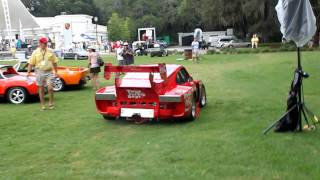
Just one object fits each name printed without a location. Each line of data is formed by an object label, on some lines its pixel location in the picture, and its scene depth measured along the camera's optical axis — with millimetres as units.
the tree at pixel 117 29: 61230
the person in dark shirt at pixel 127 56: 19225
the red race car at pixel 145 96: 7394
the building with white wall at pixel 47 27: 53644
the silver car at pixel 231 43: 46182
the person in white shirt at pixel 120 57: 18954
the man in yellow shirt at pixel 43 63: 9082
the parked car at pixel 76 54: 34746
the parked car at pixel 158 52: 33166
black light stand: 6372
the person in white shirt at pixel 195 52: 25151
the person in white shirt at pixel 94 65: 12463
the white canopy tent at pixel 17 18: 55089
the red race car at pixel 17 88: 10391
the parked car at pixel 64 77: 12767
